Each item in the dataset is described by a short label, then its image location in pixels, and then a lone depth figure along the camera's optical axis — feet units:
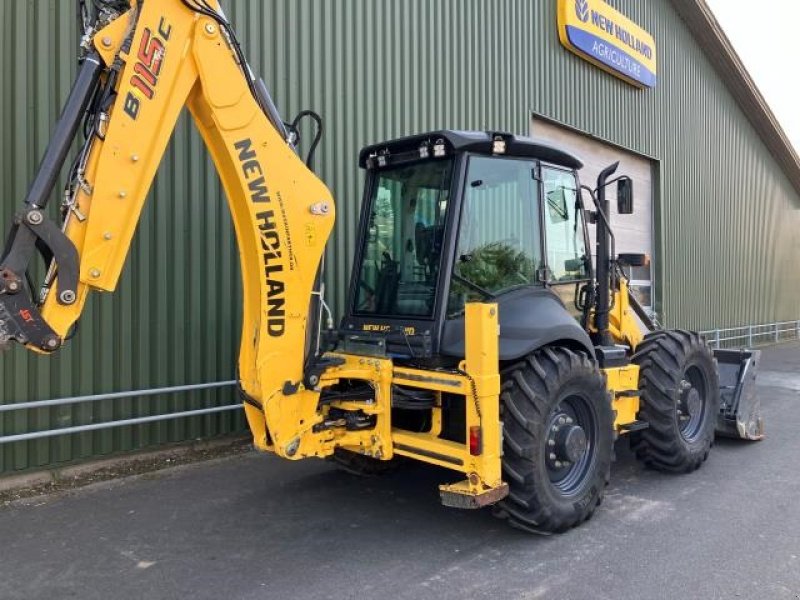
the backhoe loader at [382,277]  11.03
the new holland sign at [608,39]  38.22
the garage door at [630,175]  39.75
